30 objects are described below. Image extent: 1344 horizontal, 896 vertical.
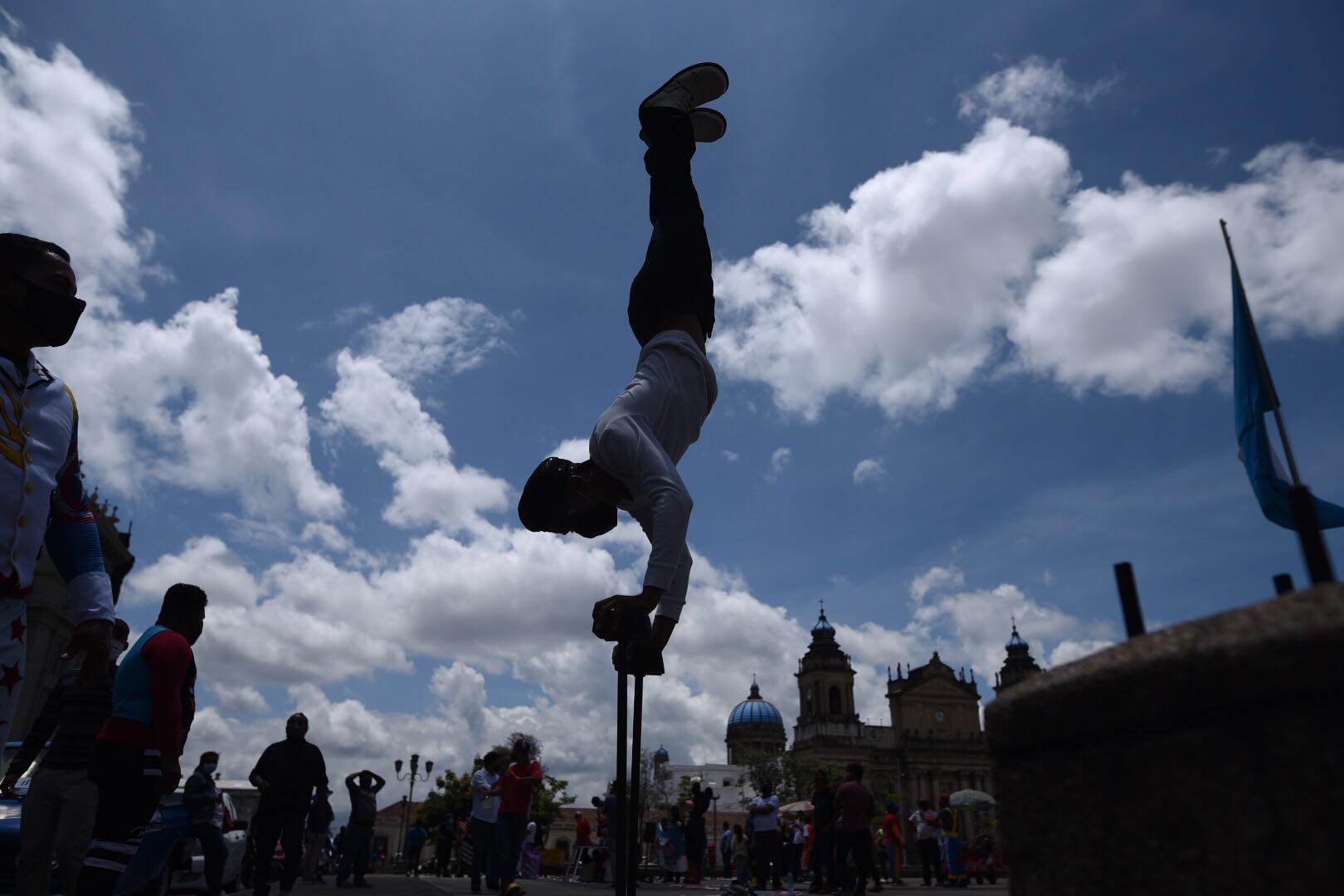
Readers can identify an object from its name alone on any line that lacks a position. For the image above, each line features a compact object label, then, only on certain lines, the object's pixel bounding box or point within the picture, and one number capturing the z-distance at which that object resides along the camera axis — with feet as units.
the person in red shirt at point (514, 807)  26.91
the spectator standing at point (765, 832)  41.29
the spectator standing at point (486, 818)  32.12
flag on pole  17.63
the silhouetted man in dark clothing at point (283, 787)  25.22
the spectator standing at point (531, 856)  41.72
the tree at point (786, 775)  227.81
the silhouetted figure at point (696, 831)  47.50
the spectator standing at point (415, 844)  80.89
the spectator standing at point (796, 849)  65.69
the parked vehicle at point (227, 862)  26.32
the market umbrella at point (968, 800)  87.17
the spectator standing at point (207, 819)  21.93
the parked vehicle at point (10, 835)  21.91
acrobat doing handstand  8.75
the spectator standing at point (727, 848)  78.38
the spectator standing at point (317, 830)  39.49
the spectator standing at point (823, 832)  42.46
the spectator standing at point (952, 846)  59.31
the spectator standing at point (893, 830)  51.83
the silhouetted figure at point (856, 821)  36.88
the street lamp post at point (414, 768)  160.25
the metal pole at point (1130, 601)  4.53
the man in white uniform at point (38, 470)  7.42
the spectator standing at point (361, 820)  40.93
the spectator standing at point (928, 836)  52.85
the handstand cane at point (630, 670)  8.25
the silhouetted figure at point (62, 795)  11.55
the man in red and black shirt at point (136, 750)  11.84
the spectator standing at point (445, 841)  83.76
